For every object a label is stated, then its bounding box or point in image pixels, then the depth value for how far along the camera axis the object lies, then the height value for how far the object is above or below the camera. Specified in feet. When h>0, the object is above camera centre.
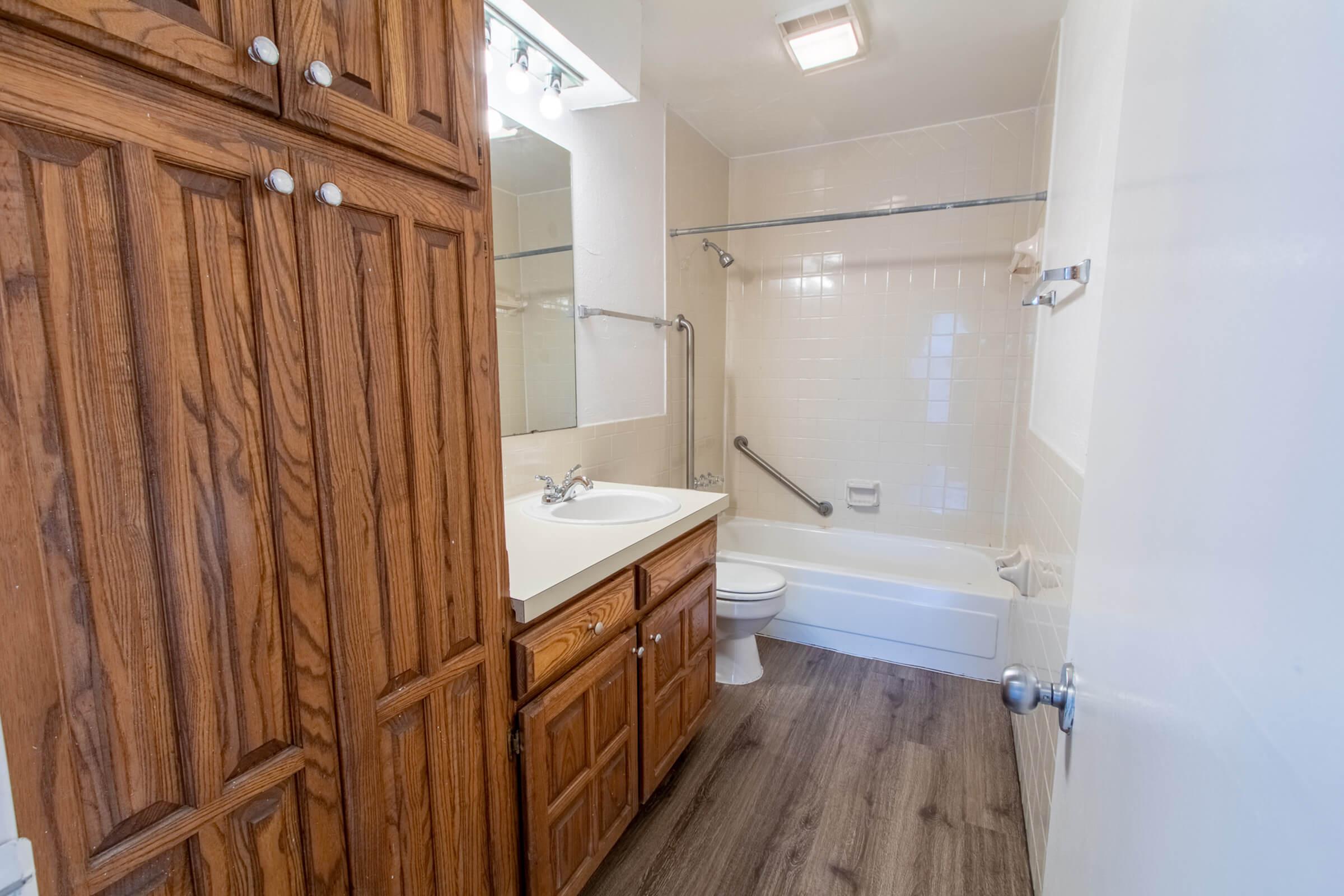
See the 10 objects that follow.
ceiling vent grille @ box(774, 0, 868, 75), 5.98 +3.93
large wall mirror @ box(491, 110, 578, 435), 5.52 +1.08
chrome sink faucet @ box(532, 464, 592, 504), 5.75 -1.15
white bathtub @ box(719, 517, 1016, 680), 7.65 -3.27
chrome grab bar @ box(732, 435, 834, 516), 10.49 -1.90
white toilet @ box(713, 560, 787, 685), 7.23 -3.05
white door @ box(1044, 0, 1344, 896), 0.82 -0.18
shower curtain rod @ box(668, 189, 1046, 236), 7.27 +2.38
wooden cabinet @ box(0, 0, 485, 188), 1.64 +1.16
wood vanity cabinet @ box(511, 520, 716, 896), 3.53 -2.47
